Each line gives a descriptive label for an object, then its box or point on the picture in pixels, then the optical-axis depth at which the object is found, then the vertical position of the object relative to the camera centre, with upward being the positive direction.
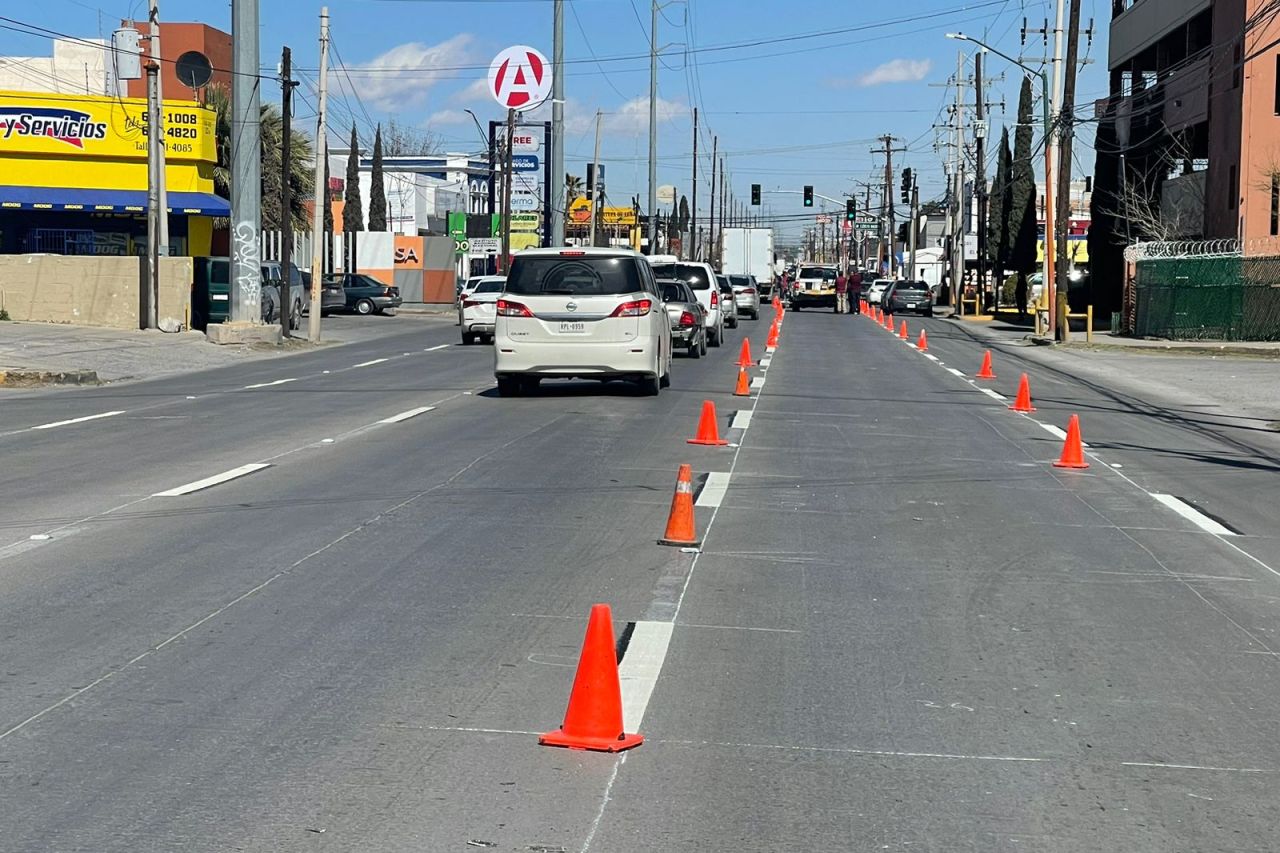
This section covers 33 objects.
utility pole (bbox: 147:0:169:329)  38.06 +2.17
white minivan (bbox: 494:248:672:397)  20.22 -0.43
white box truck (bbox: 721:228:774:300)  84.38 +1.81
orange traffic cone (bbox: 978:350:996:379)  27.92 -1.40
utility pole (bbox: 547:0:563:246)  54.28 +6.18
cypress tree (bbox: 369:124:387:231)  94.62 +4.82
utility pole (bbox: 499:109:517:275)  59.03 +2.88
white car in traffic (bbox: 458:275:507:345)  38.59 -0.81
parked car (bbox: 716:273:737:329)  46.59 -0.50
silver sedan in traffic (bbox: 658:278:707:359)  30.61 -0.60
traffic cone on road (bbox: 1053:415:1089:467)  15.05 -1.50
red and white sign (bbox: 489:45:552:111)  52.72 +6.58
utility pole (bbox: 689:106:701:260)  106.11 +4.25
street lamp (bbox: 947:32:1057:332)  45.06 +2.11
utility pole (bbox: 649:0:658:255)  74.00 +8.39
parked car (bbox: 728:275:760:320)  58.88 -0.47
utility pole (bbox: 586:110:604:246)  88.75 +6.43
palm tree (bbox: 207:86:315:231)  54.25 +4.09
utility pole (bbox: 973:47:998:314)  67.50 +5.62
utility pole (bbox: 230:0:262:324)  37.59 +2.62
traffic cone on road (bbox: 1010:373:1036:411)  20.96 -1.39
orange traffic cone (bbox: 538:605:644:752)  5.71 -1.48
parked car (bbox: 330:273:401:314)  60.56 -0.53
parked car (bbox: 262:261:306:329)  45.75 -0.15
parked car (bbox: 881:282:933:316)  72.88 -0.42
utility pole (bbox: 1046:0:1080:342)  42.69 +3.12
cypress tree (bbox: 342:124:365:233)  86.56 +4.66
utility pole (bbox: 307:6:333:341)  40.69 +2.21
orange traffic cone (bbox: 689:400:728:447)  16.01 -1.43
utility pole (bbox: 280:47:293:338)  40.53 +2.20
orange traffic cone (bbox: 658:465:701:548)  9.95 -1.46
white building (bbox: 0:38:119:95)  66.56 +8.42
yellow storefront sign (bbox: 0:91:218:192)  49.62 +4.07
